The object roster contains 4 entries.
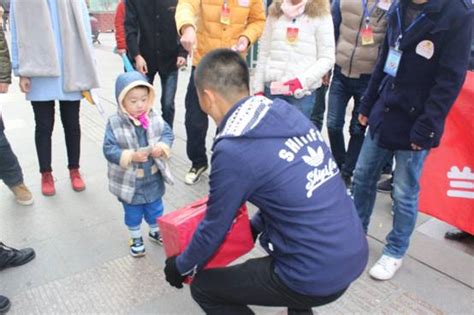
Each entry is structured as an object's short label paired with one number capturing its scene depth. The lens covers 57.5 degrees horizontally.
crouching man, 1.47
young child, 2.36
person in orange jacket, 3.10
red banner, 2.54
